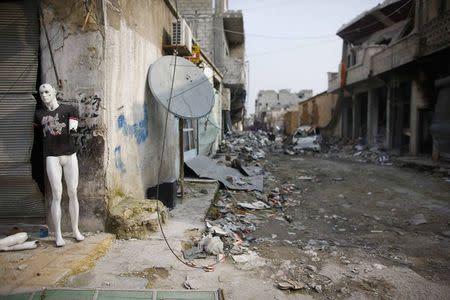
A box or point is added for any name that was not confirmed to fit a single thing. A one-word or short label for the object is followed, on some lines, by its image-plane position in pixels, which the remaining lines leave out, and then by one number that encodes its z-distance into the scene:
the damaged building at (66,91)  3.96
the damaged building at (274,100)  53.16
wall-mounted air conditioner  6.24
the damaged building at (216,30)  16.39
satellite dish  5.30
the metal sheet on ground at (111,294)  2.85
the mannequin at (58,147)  3.62
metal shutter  4.02
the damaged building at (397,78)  11.50
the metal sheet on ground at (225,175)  7.94
